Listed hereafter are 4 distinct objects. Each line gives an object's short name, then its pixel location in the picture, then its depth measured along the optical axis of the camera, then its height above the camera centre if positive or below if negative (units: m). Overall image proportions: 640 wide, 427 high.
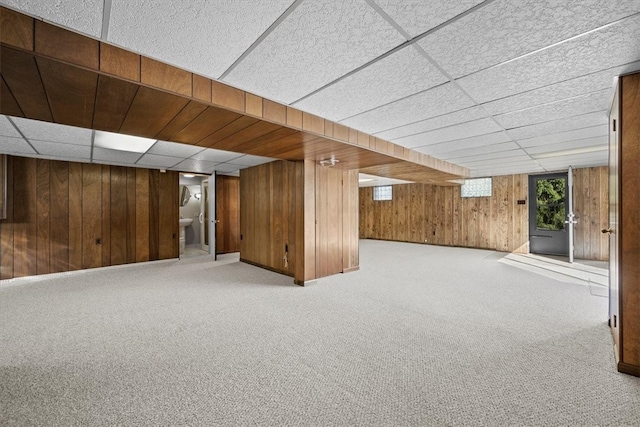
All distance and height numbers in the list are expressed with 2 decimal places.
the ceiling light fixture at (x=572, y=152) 4.09 +0.96
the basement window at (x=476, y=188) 7.54 +0.68
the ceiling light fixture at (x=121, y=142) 3.28 +0.93
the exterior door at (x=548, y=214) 6.38 -0.09
